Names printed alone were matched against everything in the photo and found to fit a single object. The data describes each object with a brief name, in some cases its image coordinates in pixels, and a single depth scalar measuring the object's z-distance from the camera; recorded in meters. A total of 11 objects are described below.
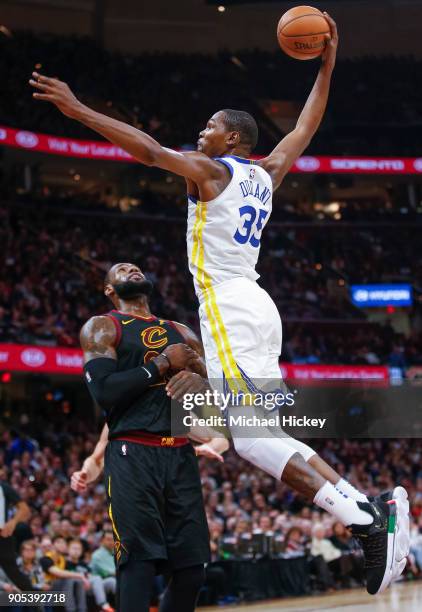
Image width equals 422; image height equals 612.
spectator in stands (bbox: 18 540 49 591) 11.36
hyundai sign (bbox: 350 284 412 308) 30.70
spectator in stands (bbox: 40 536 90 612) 10.73
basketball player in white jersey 4.54
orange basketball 5.71
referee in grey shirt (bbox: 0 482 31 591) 9.94
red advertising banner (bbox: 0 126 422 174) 27.19
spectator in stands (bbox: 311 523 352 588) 15.44
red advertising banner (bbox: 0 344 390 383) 22.11
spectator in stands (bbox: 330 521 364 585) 15.82
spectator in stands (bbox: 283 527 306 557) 15.32
